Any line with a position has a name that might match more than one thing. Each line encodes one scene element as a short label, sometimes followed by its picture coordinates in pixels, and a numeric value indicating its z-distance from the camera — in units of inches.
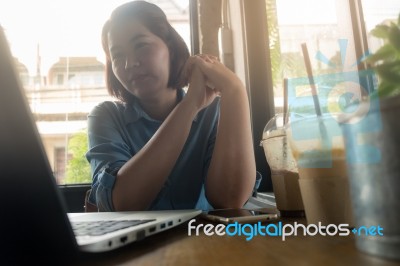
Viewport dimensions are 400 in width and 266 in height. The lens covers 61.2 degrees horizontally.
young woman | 32.0
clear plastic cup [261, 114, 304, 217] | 23.9
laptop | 9.4
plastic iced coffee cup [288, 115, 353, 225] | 16.4
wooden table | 11.7
